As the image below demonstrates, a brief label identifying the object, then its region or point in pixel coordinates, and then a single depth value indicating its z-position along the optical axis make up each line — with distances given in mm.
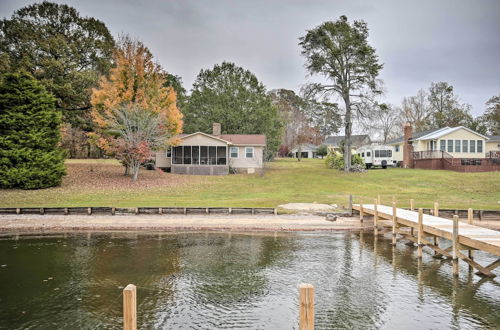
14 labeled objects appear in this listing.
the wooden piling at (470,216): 13979
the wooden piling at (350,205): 20866
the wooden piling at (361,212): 19325
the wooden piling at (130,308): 4334
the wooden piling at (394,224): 15192
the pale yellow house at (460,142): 43531
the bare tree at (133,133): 31656
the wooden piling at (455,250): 10891
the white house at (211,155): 40219
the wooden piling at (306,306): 4539
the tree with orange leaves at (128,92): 31859
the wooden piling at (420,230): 12898
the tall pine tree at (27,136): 26234
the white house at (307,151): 85750
